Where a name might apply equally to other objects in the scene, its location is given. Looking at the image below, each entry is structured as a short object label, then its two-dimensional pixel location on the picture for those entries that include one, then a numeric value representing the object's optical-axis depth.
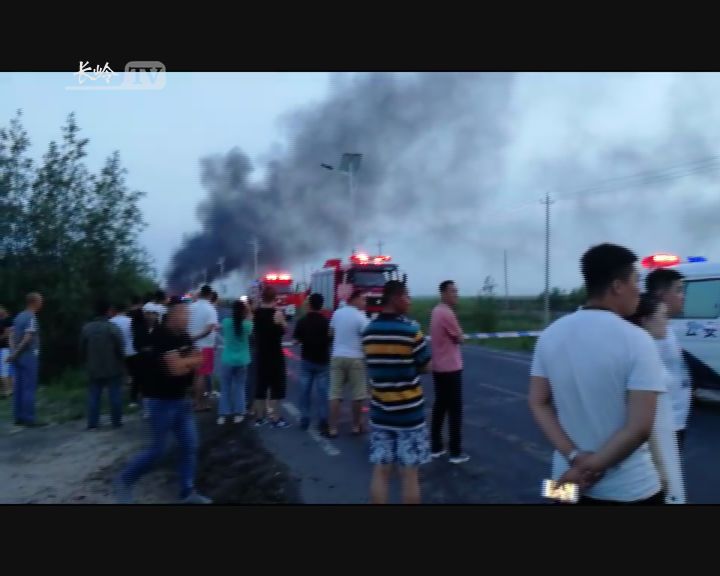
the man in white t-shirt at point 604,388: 2.63
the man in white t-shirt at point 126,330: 8.60
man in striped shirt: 4.54
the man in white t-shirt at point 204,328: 8.60
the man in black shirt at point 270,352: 8.42
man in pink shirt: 6.46
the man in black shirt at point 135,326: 8.36
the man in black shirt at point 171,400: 5.32
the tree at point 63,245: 9.41
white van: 9.15
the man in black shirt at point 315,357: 7.98
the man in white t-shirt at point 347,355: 7.67
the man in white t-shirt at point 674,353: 3.90
